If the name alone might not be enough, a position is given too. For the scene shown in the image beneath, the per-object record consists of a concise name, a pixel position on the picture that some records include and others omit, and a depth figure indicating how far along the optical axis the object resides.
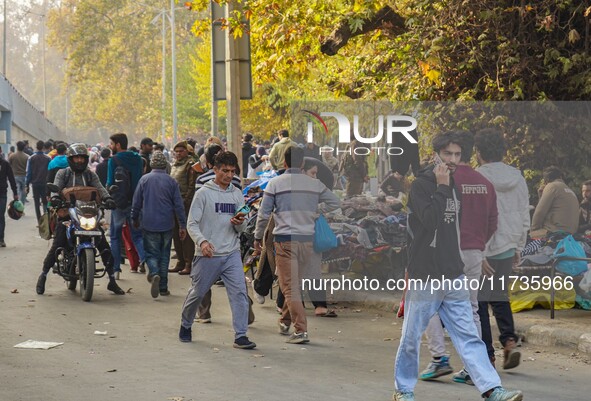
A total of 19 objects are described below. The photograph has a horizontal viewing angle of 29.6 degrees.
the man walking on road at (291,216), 10.48
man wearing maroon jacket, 8.18
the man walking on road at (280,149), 17.70
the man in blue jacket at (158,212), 13.08
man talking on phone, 7.27
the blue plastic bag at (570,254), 11.38
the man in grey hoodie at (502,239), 8.60
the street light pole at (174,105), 56.34
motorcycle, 12.63
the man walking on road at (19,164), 27.53
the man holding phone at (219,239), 9.87
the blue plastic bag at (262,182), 14.62
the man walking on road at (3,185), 19.11
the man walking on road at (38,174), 22.98
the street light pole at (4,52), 59.80
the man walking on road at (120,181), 14.80
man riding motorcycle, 13.05
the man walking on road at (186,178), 15.17
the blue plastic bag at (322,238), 11.28
